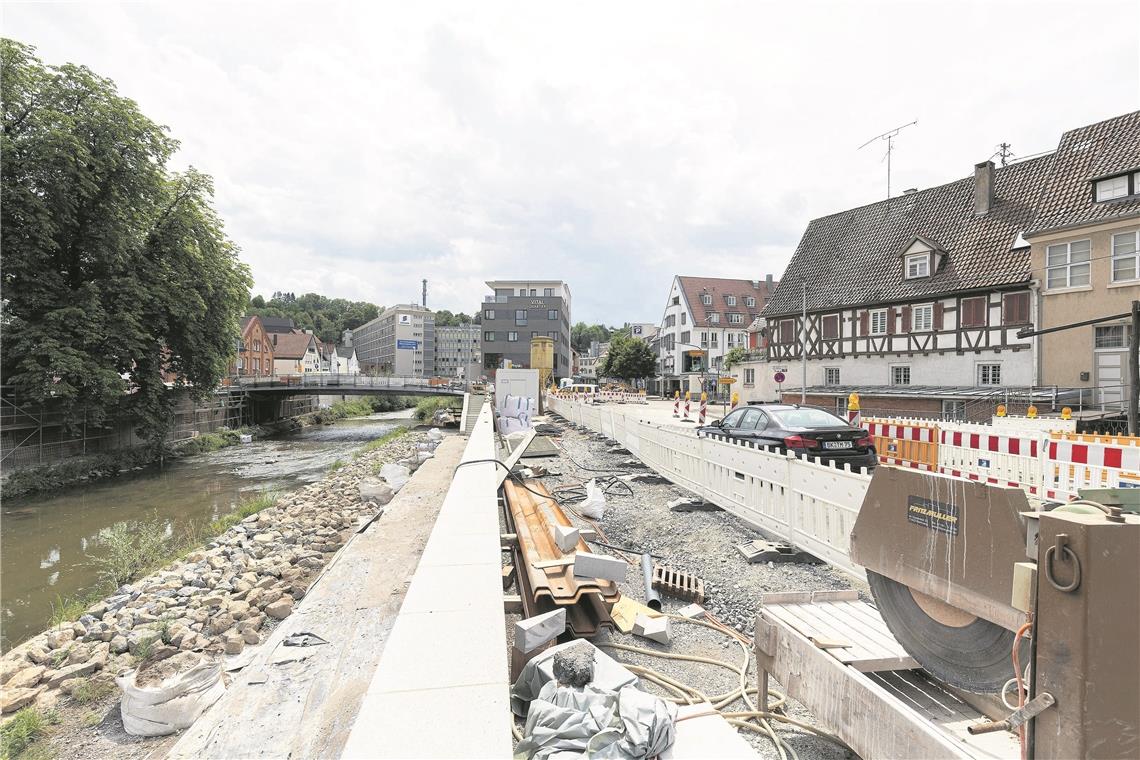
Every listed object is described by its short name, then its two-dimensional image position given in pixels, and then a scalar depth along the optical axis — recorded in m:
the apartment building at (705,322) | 62.34
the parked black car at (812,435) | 8.48
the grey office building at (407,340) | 113.62
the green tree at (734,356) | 53.78
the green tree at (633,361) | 69.38
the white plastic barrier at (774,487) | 5.72
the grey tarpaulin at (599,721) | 2.56
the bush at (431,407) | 48.69
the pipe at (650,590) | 5.21
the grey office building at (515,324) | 81.31
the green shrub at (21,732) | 4.89
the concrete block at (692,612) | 5.02
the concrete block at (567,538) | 5.43
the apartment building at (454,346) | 121.12
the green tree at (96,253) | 19.02
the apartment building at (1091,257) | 19.61
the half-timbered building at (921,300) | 23.92
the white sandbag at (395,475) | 13.96
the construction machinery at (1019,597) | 1.58
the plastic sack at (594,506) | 8.56
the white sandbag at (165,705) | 4.89
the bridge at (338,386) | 41.88
